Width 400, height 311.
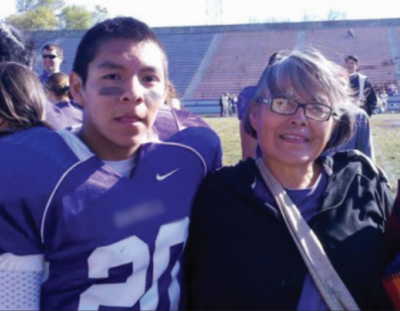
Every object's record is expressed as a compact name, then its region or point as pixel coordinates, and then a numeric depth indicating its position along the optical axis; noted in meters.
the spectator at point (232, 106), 23.00
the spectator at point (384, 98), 21.88
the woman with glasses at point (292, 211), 1.61
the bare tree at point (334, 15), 56.22
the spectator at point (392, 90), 24.00
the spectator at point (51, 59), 6.23
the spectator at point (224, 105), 22.23
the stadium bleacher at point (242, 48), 27.08
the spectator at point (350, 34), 28.67
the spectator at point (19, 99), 2.10
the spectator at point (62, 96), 3.41
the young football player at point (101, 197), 1.49
